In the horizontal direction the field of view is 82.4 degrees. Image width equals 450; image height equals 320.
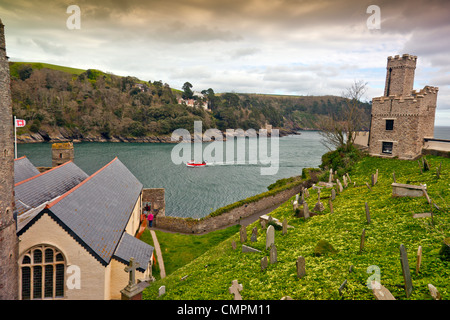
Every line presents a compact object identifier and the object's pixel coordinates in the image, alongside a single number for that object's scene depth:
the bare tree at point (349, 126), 35.47
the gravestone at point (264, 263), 11.81
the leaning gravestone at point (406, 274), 7.45
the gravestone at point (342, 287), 8.48
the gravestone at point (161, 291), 12.63
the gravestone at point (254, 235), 16.03
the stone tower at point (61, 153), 32.34
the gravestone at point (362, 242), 11.02
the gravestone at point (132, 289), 12.07
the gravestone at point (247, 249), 14.32
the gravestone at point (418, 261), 8.34
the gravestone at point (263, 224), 17.84
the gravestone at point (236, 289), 9.67
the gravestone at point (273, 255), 12.05
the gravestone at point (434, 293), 6.89
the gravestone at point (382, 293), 7.24
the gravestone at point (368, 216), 13.93
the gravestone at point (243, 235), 16.55
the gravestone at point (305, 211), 18.27
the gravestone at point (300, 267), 10.19
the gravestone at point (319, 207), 19.18
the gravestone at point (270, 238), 13.77
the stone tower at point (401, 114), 27.61
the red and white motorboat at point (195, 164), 75.75
